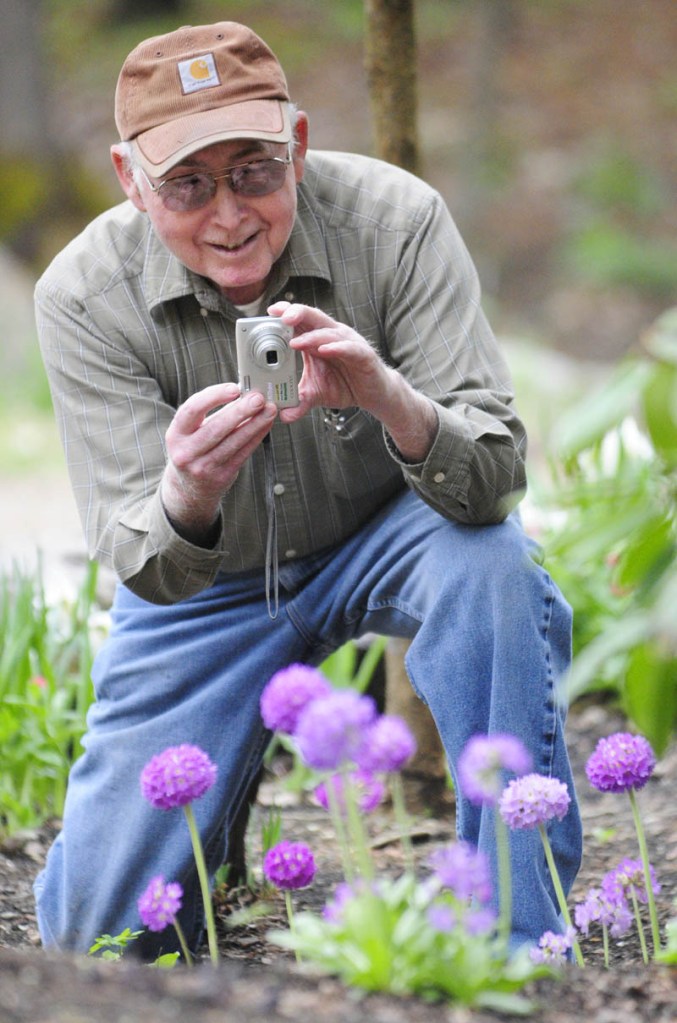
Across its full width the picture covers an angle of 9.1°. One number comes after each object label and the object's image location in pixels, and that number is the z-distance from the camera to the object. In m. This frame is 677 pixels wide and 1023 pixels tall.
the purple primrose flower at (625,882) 3.77
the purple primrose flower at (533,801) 3.64
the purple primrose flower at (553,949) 3.66
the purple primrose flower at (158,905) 3.73
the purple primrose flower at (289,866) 3.76
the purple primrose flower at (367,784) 3.51
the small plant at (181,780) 3.66
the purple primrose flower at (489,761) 3.45
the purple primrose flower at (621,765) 3.70
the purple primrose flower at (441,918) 3.44
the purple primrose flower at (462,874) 3.46
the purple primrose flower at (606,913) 3.78
